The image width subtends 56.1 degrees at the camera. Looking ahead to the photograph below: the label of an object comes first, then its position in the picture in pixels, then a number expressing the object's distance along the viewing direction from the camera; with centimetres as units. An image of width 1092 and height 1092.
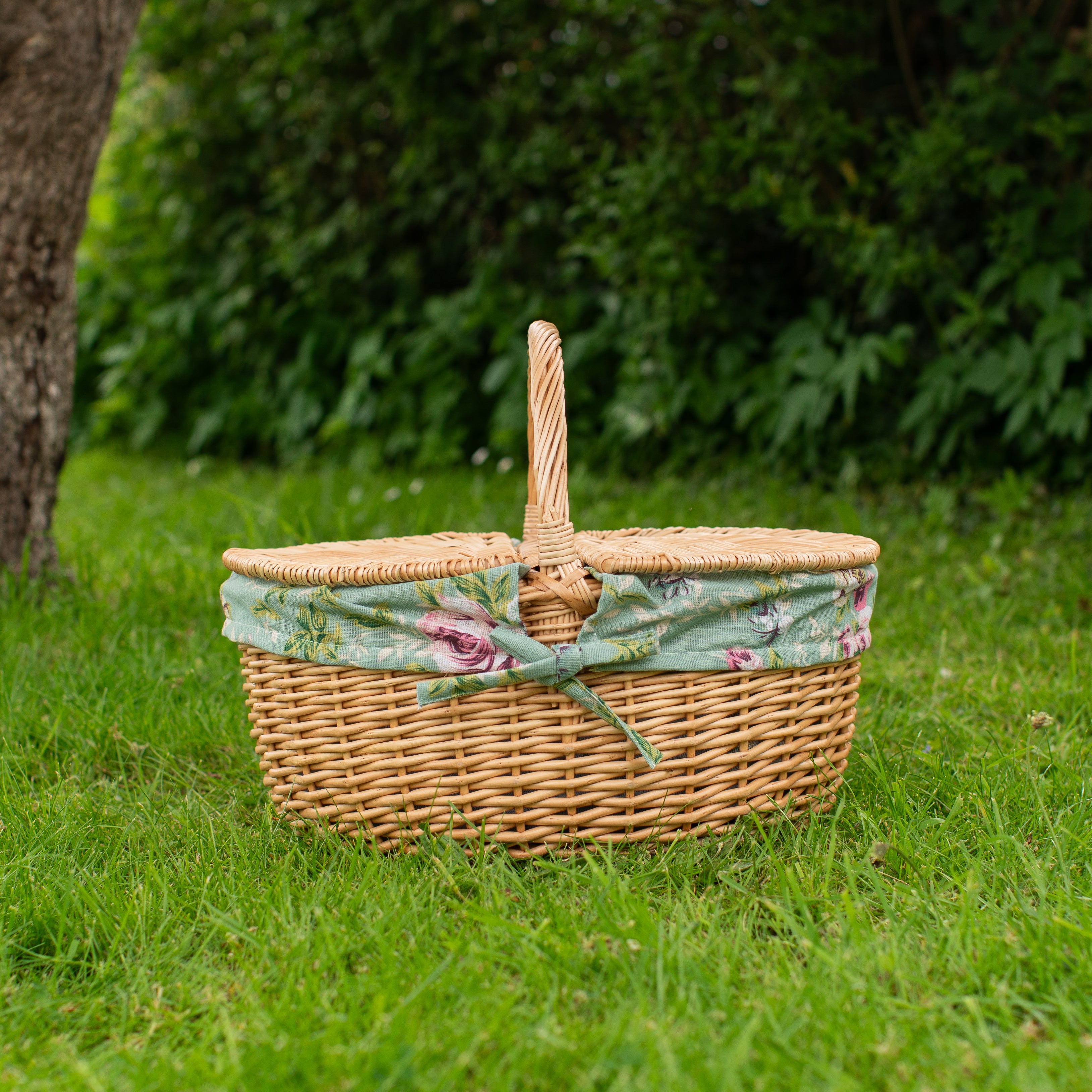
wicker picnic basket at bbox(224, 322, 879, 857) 129
